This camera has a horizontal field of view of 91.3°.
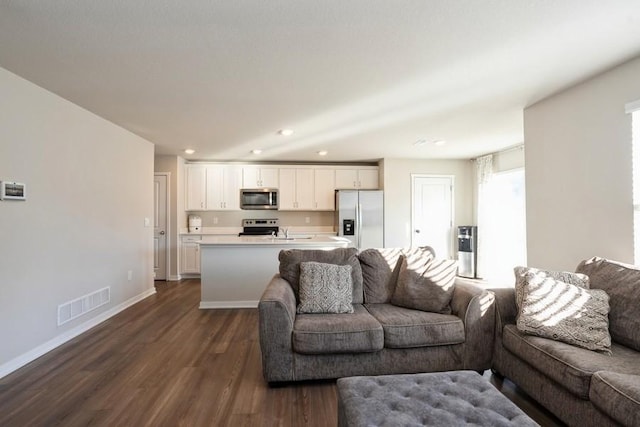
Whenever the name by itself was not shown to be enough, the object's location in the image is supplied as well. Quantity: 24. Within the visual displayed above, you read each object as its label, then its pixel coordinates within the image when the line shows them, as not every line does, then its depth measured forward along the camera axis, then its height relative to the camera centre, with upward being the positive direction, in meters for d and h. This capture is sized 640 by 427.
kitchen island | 4.03 -0.67
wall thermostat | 2.39 +0.21
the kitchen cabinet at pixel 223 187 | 6.11 +0.59
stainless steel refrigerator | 5.88 +0.01
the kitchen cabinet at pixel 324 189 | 6.29 +0.58
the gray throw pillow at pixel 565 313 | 1.80 -0.58
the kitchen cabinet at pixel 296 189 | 6.24 +0.57
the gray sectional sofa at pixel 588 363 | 1.40 -0.76
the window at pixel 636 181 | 2.32 +0.27
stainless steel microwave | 6.09 +0.38
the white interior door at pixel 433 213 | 6.16 +0.09
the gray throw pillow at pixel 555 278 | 2.08 -0.41
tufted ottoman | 1.19 -0.77
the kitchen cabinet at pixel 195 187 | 6.06 +0.59
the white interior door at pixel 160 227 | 5.74 -0.18
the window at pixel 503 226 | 5.20 -0.14
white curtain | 5.66 +0.29
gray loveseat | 2.12 -0.84
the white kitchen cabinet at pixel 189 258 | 5.86 -0.76
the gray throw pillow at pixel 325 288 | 2.46 -0.57
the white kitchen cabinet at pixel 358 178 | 6.35 +0.81
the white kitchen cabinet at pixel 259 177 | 6.20 +0.81
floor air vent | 2.99 -0.91
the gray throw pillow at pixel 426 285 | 2.46 -0.55
